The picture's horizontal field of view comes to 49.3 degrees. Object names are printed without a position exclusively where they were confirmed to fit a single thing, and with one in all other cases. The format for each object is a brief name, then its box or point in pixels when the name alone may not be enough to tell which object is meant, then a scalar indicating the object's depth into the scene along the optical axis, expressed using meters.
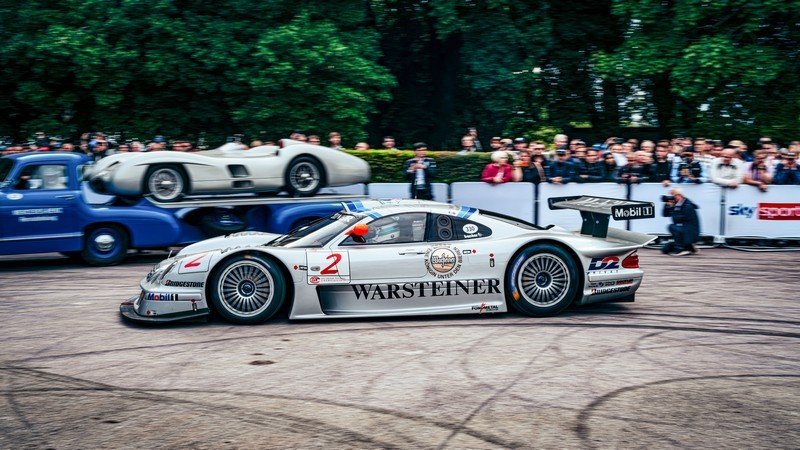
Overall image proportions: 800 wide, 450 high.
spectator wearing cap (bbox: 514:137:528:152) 17.33
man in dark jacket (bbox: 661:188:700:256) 14.43
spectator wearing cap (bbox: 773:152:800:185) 15.77
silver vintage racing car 13.39
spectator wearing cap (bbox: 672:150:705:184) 16.08
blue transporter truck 12.82
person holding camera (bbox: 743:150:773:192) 15.70
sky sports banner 15.56
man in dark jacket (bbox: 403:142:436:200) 16.20
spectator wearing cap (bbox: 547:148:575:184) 16.34
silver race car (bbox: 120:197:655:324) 8.38
